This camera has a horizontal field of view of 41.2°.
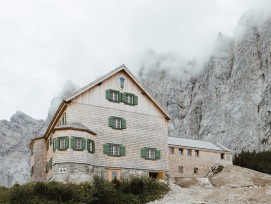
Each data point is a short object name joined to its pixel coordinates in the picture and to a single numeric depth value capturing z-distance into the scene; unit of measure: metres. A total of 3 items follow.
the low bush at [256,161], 42.13
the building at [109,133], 29.11
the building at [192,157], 39.18
